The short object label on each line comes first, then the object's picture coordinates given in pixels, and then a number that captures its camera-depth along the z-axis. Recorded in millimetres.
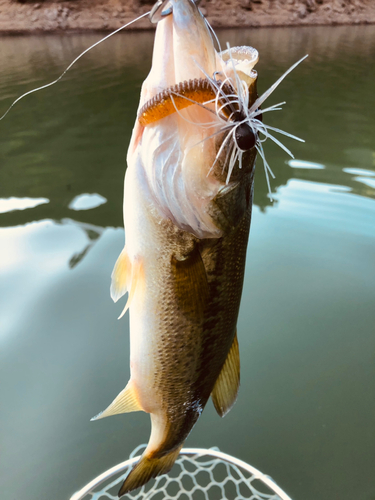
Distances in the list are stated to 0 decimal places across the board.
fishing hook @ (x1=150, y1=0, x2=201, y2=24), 210
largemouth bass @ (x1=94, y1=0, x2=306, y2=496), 217
